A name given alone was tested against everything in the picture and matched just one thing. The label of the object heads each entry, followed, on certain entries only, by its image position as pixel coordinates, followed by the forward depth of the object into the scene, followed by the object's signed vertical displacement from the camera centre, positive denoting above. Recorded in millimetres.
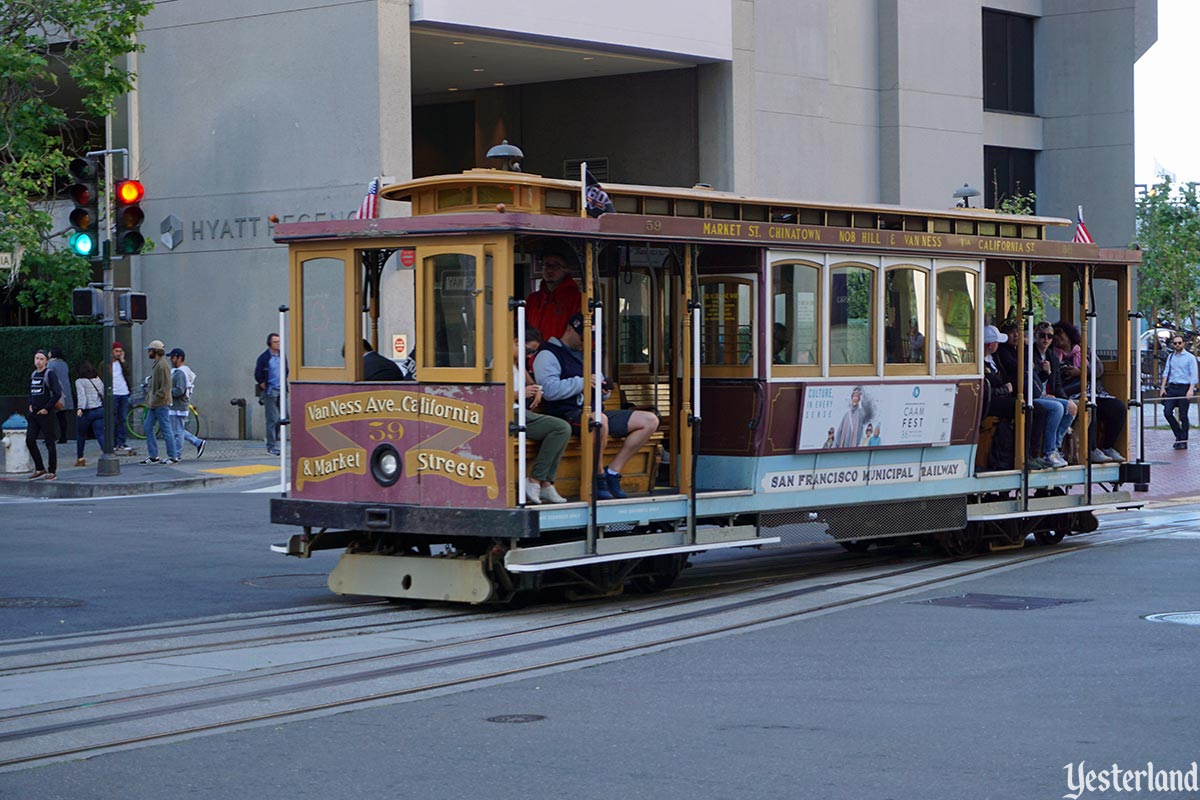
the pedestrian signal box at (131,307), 22859 +883
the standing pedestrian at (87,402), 26391 -426
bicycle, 28812 -787
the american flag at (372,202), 13781 +1355
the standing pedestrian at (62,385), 26031 -154
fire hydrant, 24703 -1033
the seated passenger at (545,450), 11922 -556
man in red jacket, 12422 +541
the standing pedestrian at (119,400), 27062 -405
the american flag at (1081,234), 16980 +1268
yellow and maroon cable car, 11891 -124
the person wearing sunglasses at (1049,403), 16109 -367
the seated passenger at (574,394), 12203 -173
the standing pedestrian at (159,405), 25094 -457
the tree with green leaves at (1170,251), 49906 +3249
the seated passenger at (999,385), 15791 -190
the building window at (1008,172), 45219 +5053
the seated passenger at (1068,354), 17062 +85
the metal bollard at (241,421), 30234 -841
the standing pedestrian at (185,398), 25917 -369
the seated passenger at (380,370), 12391 +9
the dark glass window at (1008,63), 45156 +7880
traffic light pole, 22984 -103
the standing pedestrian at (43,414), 23734 -533
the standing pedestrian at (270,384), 26500 -177
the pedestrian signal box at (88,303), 22720 +937
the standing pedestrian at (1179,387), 30078 -439
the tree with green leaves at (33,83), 26219 +4464
